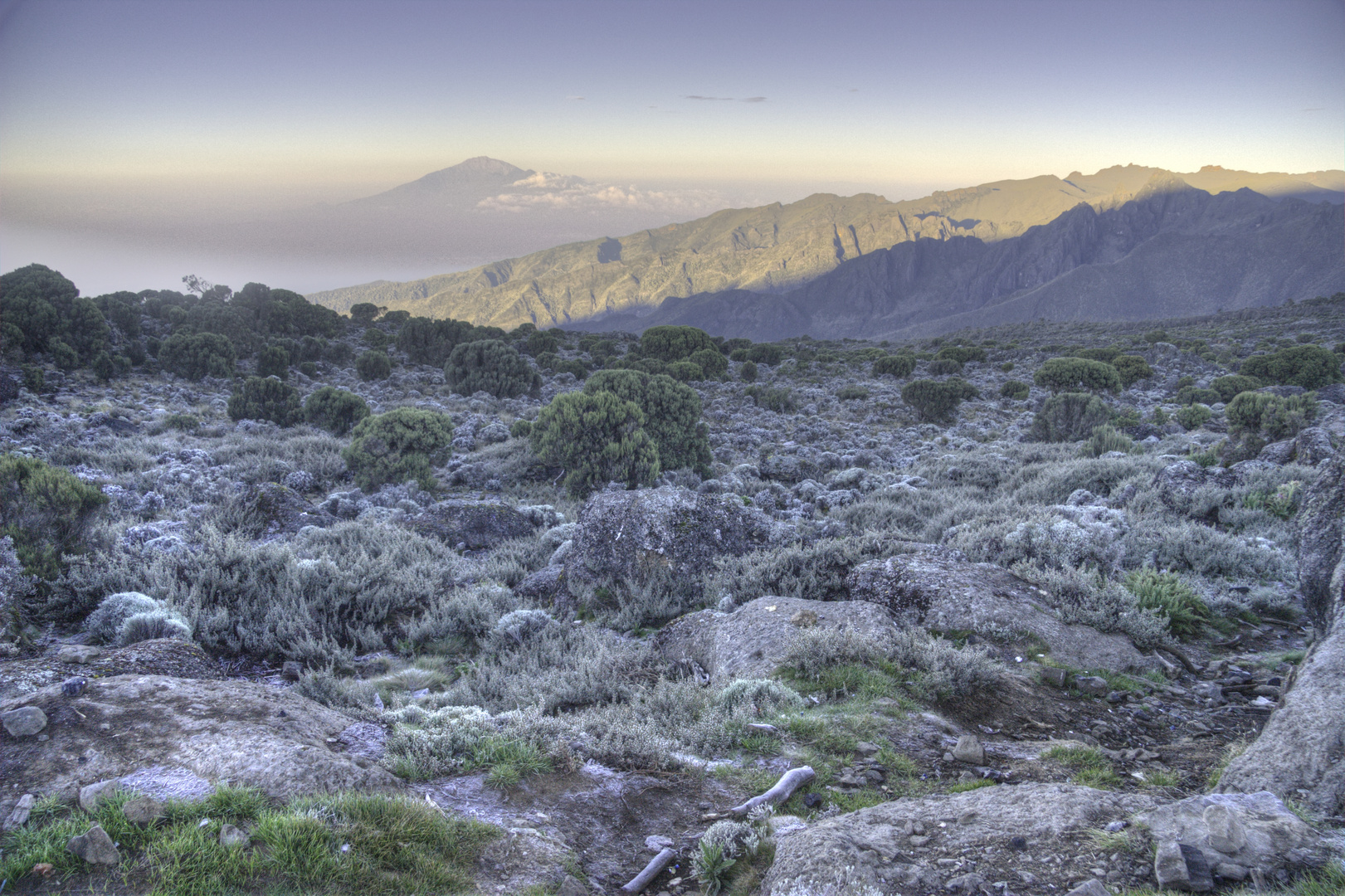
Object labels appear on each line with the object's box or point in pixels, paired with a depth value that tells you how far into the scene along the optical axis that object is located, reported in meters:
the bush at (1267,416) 11.77
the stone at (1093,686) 4.85
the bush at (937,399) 23.42
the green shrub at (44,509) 6.16
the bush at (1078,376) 24.66
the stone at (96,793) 2.46
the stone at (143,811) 2.40
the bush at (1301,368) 23.74
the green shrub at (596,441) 13.59
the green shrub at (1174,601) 5.98
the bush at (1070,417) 17.81
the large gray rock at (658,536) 7.68
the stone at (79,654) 4.09
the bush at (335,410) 17.91
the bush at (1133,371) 28.81
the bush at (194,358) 24.16
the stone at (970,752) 3.74
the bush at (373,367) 29.30
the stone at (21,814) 2.37
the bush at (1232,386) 22.75
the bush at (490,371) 26.94
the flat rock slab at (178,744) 2.75
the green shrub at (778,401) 25.78
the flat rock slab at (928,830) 2.40
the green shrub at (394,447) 12.95
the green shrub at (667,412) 15.38
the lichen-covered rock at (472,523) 9.63
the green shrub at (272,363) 25.92
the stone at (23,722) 2.86
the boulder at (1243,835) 2.23
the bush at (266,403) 18.30
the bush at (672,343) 35.91
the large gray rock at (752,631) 5.19
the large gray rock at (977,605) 5.45
